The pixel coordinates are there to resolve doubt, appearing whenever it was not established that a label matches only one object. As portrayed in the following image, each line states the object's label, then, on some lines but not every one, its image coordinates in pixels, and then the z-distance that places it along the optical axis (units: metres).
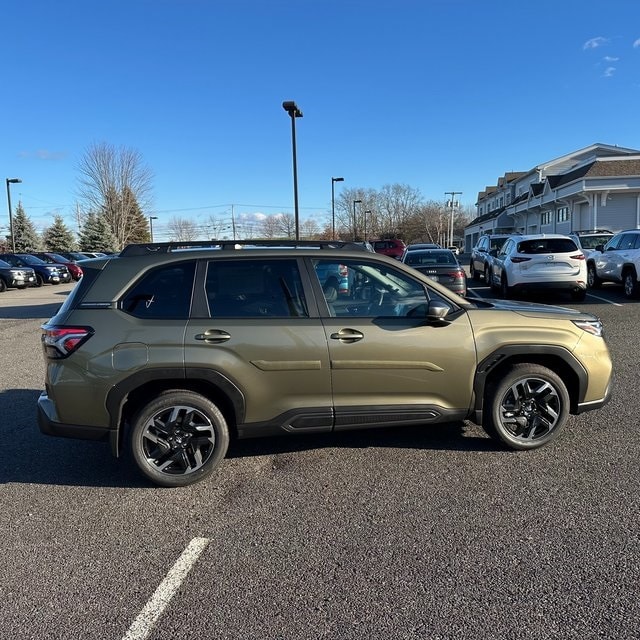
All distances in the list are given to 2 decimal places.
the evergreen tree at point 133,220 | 53.44
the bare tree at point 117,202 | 51.50
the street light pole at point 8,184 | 37.73
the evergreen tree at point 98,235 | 52.06
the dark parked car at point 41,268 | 27.41
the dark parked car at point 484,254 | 18.75
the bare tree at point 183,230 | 95.19
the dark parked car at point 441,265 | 11.83
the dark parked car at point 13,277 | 23.42
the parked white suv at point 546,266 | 12.91
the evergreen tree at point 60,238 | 56.75
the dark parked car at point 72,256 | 34.85
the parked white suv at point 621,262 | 13.14
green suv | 3.77
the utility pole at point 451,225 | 74.80
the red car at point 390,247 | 26.77
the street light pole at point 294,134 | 17.27
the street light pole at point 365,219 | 63.53
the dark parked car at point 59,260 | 30.69
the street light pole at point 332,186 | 38.05
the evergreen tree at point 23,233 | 55.94
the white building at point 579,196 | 31.14
